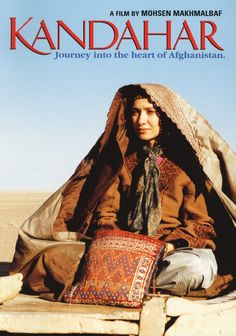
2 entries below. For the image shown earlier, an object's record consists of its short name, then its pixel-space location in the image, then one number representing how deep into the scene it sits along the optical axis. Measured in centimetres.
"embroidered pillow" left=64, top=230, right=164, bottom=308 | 484
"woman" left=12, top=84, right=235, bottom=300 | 557
